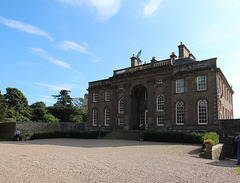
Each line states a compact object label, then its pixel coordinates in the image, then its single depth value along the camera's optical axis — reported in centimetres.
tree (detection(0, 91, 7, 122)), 3081
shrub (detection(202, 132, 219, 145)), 1499
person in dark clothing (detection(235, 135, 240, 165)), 1178
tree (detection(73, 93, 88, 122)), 6124
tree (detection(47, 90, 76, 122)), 5172
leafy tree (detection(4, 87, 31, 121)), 4469
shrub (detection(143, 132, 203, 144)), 1942
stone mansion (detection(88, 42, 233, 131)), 2314
